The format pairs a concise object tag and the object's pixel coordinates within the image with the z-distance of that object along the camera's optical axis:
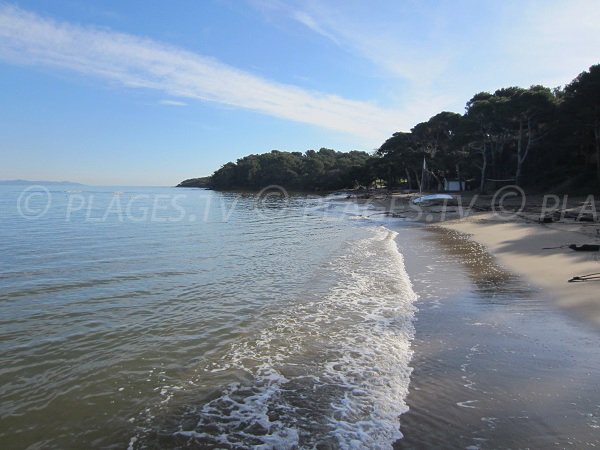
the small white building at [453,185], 63.12
